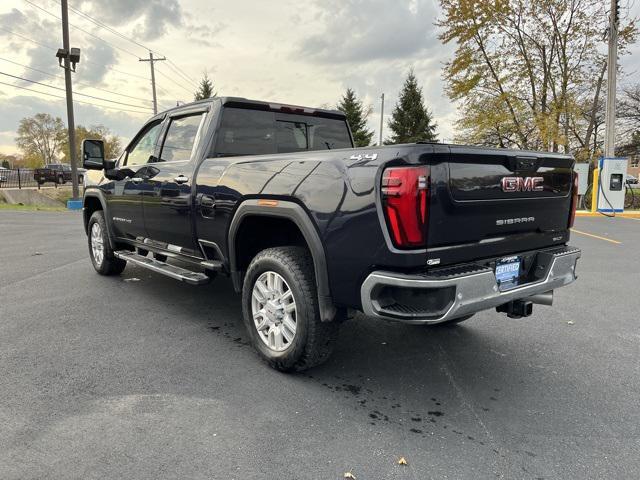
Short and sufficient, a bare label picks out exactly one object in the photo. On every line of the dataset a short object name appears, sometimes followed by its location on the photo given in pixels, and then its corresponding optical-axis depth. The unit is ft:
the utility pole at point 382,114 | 158.94
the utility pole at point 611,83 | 54.03
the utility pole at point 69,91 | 57.41
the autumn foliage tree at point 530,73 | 73.36
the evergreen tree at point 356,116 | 147.95
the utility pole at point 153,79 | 148.15
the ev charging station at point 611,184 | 53.21
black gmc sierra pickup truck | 8.63
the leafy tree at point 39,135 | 244.83
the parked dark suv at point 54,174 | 104.47
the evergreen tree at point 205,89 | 170.71
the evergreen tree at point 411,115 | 137.28
